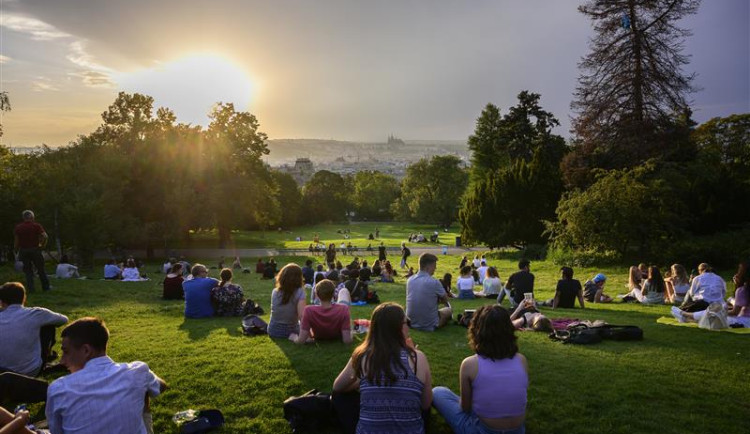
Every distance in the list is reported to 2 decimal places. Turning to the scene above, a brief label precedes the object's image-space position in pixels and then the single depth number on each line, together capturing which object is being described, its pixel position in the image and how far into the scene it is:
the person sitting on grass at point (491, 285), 15.96
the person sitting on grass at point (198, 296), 11.42
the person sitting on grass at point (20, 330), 6.30
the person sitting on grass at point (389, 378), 4.38
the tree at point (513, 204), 38.19
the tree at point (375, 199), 101.31
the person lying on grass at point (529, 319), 9.72
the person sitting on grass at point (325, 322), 8.21
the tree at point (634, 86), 30.67
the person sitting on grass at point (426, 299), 9.41
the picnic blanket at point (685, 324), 9.93
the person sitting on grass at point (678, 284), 14.20
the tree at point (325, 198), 85.65
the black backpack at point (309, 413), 5.43
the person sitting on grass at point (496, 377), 4.57
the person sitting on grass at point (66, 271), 20.34
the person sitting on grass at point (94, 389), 3.87
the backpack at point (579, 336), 8.77
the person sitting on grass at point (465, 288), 16.06
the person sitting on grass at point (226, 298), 11.52
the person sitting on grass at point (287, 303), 8.47
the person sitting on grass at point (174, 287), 15.09
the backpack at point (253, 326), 9.30
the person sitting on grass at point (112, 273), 21.27
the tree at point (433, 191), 81.44
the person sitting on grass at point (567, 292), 13.21
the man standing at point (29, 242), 13.32
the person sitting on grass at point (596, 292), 15.78
